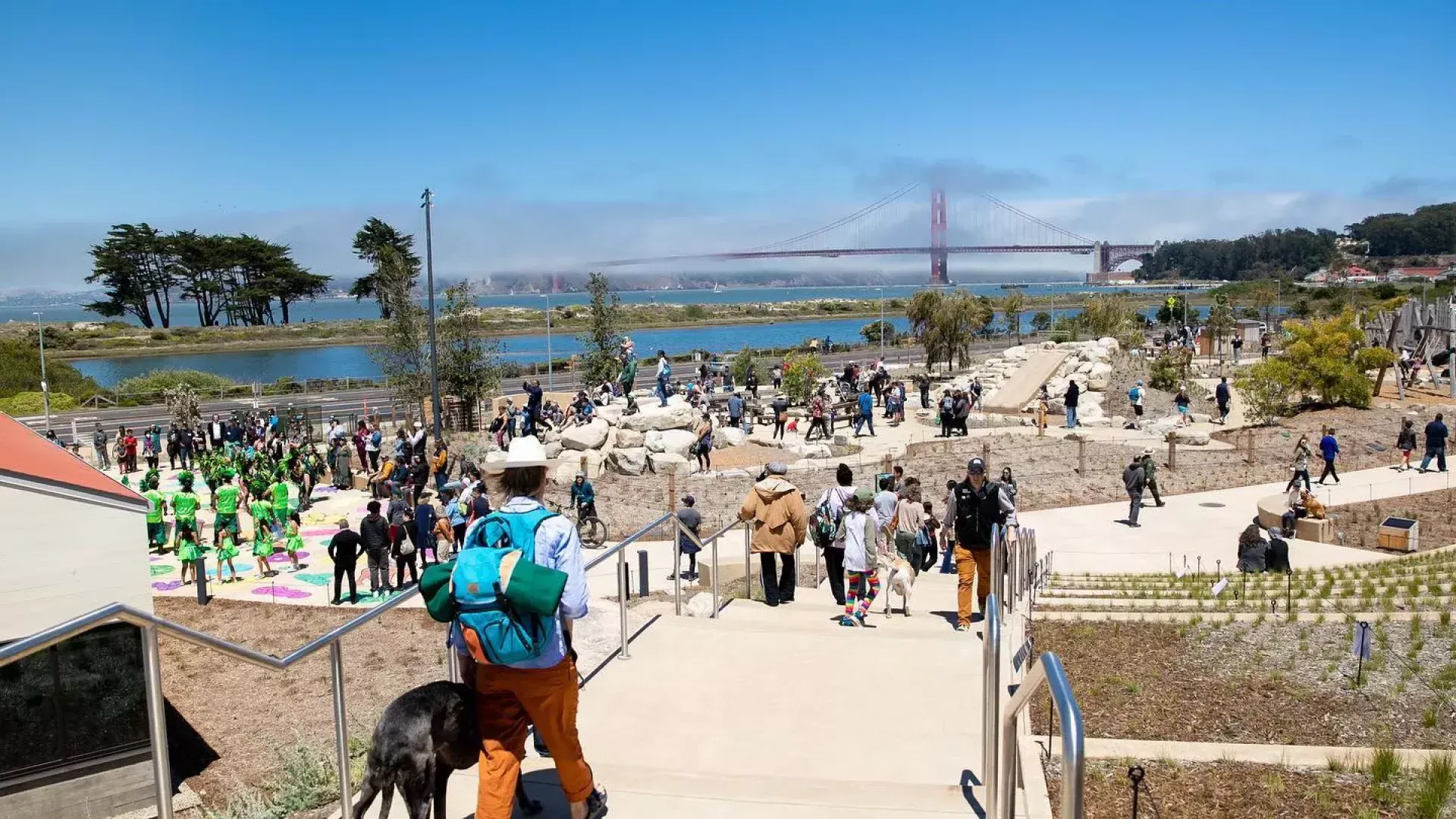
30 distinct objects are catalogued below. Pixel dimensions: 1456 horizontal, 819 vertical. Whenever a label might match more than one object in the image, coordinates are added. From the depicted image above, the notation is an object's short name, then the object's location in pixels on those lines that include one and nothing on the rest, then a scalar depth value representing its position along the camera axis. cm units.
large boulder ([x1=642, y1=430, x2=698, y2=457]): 2472
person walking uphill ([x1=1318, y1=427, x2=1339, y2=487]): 2059
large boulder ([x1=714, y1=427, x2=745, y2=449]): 2712
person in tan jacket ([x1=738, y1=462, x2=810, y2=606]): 867
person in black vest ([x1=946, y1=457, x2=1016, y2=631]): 816
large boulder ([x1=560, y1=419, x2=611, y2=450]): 2553
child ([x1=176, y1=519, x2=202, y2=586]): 1609
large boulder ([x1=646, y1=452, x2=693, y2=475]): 2397
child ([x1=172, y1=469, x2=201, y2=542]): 1638
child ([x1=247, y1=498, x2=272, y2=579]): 1664
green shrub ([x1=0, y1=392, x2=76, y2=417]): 4231
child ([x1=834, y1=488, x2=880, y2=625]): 861
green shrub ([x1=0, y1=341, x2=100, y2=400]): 4997
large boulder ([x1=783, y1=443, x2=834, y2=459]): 2545
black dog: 395
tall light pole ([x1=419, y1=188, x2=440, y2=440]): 3123
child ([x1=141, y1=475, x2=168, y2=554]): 1780
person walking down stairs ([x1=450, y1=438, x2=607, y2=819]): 391
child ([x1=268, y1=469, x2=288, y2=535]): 1792
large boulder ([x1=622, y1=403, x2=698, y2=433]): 2616
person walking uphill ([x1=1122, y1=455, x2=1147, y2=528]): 1759
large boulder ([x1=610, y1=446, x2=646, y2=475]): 2420
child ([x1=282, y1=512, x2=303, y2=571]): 1705
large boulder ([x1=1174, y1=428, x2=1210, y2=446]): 2531
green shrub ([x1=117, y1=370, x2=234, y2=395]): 4884
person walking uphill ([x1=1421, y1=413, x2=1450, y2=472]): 2117
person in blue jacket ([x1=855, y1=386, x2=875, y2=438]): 2767
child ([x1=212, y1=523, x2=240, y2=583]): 1648
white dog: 884
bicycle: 1745
